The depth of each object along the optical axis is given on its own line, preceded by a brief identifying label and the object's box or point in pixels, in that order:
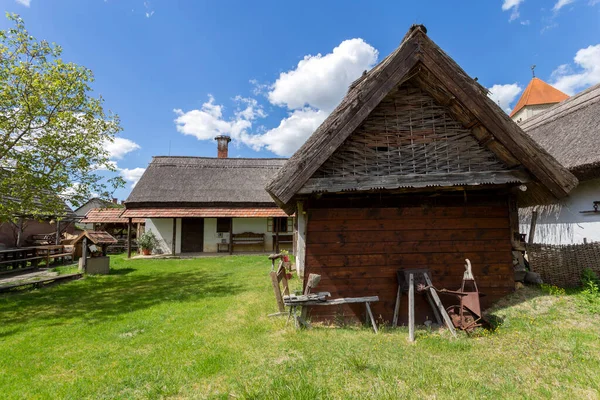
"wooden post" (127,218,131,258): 15.51
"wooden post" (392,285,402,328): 4.67
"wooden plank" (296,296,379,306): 4.26
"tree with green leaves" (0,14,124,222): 6.75
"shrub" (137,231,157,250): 16.50
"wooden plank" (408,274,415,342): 4.03
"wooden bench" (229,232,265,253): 17.42
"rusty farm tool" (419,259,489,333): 4.08
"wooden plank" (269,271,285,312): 4.74
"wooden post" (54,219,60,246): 13.43
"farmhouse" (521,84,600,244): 7.02
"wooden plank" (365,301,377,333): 4.37
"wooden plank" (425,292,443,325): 4.66
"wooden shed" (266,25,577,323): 4.60
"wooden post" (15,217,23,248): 12.92
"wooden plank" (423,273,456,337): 4.02
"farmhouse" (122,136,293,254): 16.97
